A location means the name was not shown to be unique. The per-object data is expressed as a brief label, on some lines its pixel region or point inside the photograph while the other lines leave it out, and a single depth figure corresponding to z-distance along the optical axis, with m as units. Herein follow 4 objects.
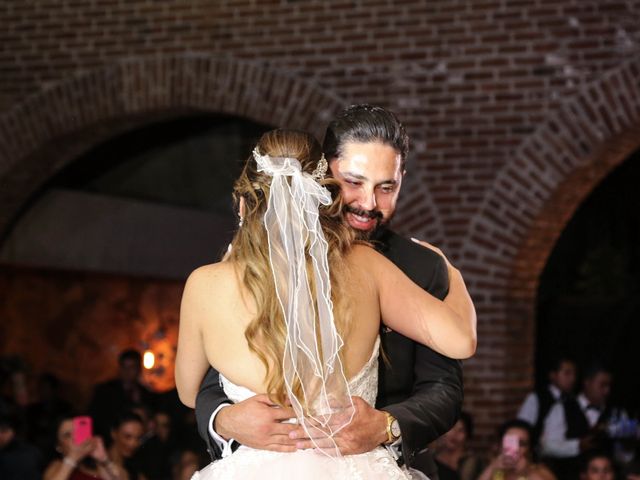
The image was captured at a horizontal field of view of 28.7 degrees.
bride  2.81
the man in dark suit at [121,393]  7.89
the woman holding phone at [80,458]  5.71
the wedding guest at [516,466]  6.00
